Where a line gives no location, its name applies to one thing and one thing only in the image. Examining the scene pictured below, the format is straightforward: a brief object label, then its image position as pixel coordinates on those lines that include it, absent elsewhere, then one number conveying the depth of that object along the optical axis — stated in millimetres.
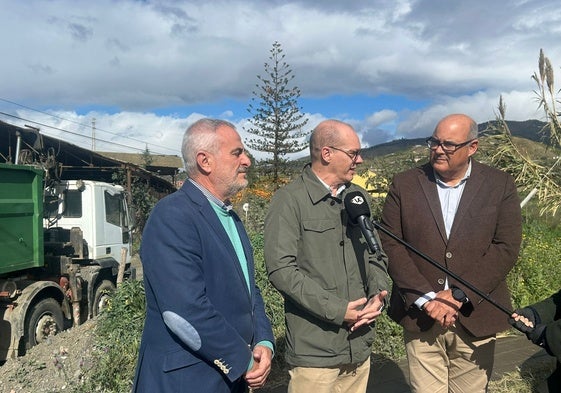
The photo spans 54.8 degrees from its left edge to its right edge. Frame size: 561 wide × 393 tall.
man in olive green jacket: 2836
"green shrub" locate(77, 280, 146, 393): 4355
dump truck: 7684
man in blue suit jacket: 2184
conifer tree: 15445
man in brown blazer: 3195
